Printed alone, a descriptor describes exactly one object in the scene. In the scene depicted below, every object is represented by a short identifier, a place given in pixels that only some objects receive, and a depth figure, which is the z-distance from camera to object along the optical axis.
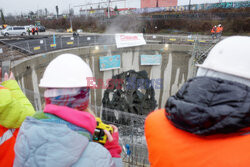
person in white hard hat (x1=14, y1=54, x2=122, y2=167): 0.82
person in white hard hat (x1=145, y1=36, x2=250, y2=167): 0.70
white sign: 10.35
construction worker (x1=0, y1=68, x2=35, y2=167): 1.41
